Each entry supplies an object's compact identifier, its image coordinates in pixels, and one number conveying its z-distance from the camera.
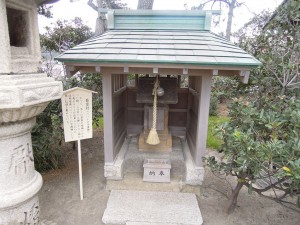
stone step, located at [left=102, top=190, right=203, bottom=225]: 3.45
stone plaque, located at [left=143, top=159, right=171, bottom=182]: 4.21
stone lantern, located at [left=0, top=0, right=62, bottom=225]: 2.22
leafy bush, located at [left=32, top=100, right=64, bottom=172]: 4.45
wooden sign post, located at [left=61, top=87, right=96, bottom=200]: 3.65
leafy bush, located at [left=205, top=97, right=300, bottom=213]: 2.48
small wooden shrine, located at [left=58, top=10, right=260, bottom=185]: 3.31
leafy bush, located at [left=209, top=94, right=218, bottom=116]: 10.45
